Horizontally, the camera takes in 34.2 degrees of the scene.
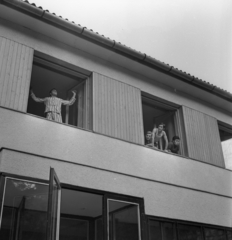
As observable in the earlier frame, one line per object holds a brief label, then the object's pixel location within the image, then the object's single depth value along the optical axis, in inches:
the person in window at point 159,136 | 452.4
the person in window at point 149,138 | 445.1
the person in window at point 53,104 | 379.2
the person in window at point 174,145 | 458.3
